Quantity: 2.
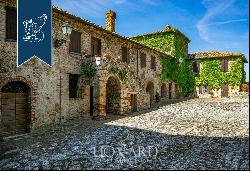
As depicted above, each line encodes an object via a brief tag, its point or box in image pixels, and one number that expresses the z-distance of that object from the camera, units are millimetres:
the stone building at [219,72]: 20772
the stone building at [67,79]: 8755
